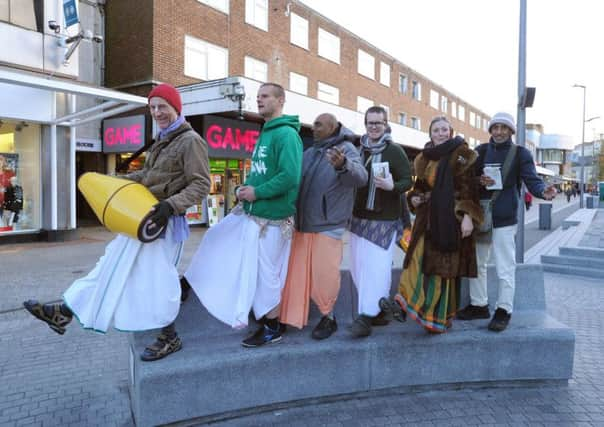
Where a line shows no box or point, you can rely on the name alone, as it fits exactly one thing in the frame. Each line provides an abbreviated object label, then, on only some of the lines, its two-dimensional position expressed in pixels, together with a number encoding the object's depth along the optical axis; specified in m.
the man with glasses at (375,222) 3.46
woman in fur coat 3.39
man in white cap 3.67
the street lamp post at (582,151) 31.12
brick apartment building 15.73
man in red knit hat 2.86
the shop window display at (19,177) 11.82
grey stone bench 2.86
